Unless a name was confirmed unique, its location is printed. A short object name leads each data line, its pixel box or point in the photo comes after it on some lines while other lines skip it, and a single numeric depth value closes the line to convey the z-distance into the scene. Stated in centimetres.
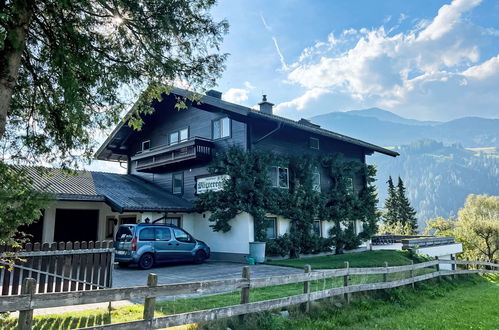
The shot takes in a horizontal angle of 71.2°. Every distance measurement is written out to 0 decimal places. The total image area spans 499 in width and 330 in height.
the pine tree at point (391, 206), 4856
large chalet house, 1620
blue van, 1284
